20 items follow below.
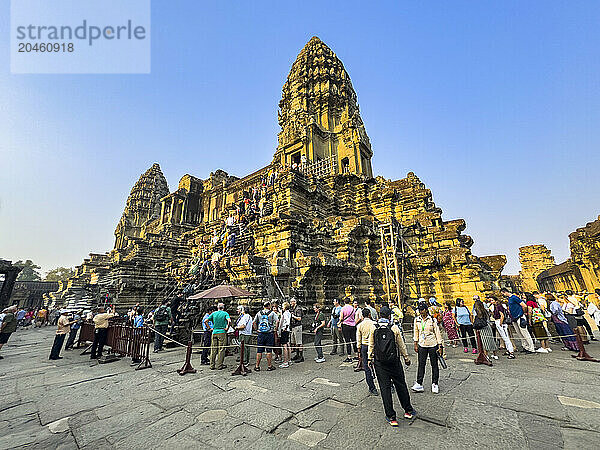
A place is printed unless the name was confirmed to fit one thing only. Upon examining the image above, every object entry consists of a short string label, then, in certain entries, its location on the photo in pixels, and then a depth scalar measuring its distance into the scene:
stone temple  11.75
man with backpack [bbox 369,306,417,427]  3.66
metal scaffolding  12.35
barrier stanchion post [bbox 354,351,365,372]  6.25
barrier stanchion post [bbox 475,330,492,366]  6.57
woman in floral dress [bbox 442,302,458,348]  8.49
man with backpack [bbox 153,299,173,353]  9.17
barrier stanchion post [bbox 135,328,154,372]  7.08
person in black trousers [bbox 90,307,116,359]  8.74
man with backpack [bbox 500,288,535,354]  7.57
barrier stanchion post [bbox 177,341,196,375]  6.49
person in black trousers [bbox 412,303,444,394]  4.74
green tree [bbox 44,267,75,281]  56.56
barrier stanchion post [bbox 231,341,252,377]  6.31
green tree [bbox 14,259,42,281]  58.65
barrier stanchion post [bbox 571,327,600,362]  6.57
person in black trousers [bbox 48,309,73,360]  8.89
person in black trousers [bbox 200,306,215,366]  7.49
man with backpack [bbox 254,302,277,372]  6.84
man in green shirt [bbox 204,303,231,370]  6.95
